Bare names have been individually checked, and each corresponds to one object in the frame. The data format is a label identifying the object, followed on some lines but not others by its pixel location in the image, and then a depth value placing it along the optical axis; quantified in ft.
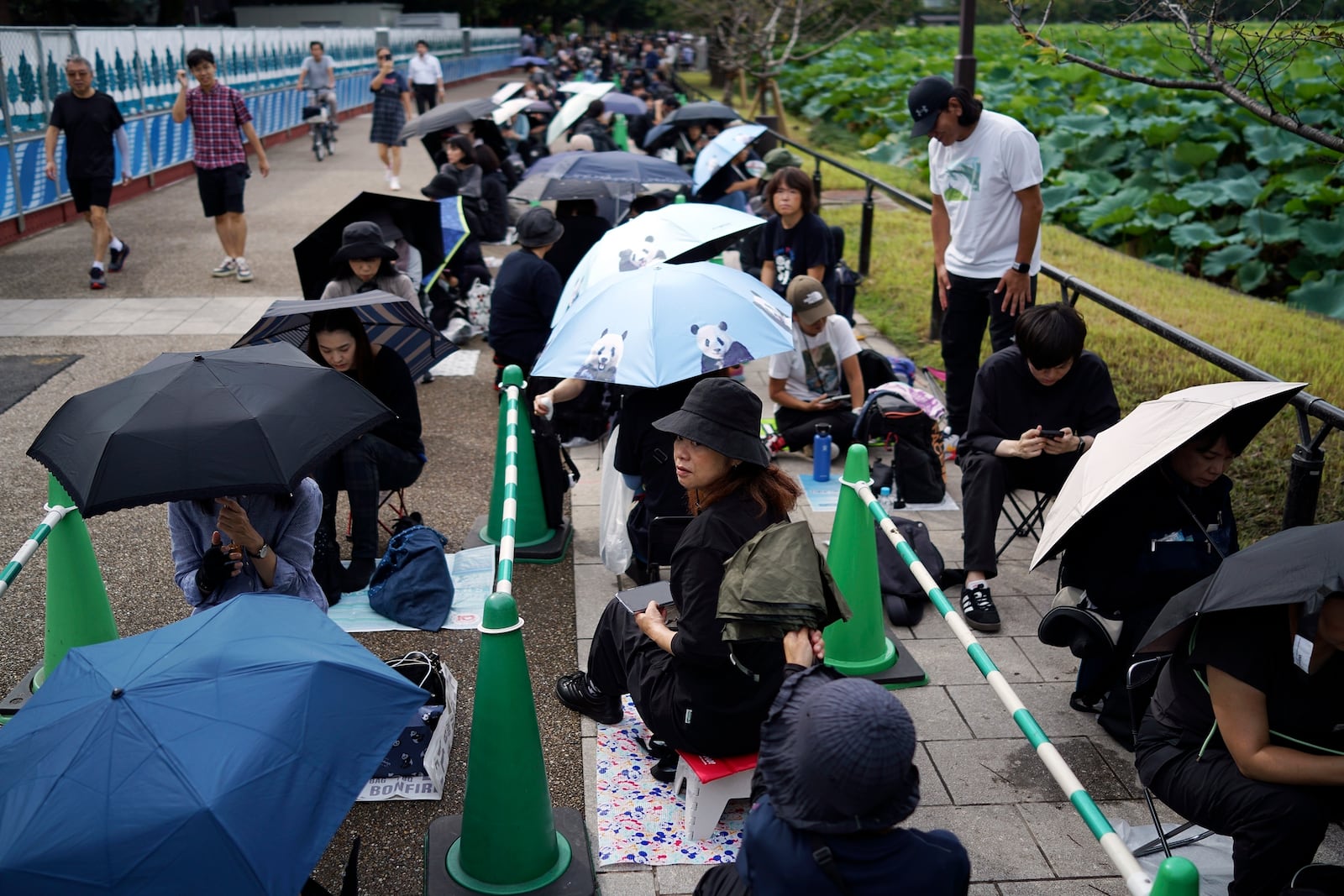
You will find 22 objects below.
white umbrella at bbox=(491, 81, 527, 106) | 62.64
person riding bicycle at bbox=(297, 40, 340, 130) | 70.33
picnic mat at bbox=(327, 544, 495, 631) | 17.22
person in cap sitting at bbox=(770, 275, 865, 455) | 22.97
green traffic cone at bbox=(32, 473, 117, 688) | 14.51
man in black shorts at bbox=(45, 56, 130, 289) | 33.88
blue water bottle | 22.54
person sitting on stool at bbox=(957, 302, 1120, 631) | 17.19
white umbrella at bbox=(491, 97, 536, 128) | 48.85
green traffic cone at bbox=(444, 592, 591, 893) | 10.89
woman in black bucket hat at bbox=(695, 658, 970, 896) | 7.42
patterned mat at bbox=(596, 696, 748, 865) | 12.37
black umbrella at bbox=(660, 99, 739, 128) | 44.75
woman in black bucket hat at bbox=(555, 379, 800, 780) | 11.44
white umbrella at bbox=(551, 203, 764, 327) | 20.21
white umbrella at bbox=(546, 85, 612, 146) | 50.37
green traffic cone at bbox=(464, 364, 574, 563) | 19.02
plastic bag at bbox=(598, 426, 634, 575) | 18.10
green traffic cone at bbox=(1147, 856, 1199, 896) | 7.24
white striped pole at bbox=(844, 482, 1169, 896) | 8.06
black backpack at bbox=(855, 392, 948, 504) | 21.33
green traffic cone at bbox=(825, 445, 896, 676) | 15.28
